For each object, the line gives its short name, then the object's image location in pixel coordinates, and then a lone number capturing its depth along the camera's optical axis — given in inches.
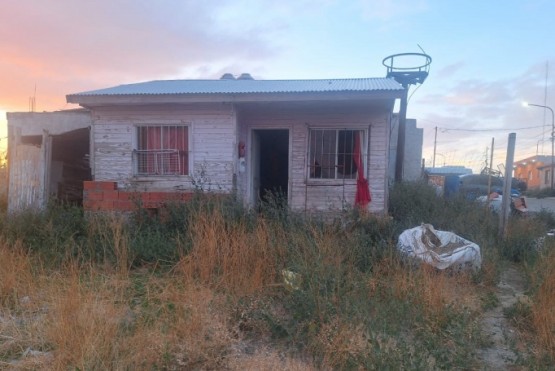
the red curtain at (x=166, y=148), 308.5
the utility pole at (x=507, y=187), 273.1
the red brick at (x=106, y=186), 306.5
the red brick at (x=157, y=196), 299.7
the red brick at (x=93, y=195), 306.8
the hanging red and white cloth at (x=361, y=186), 303.1
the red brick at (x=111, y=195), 305.1
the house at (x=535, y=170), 1680.9
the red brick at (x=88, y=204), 305.6
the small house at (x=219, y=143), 295.9
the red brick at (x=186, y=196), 295.1
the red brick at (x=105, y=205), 305.3
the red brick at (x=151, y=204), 299.9
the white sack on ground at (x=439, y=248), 209.2
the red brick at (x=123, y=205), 302.5
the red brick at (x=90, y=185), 307.5
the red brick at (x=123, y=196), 302.5
